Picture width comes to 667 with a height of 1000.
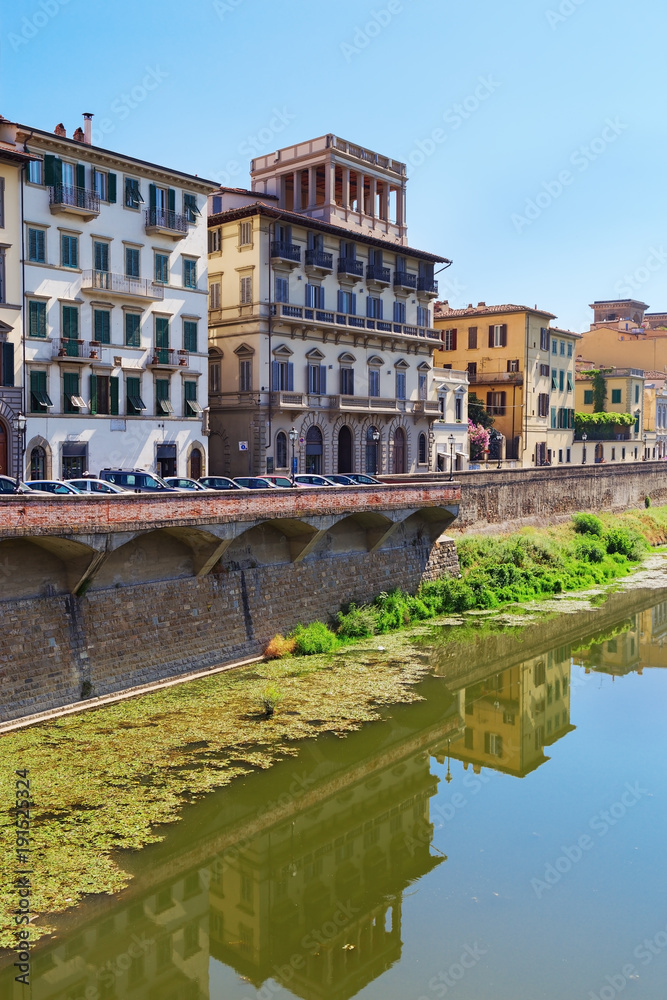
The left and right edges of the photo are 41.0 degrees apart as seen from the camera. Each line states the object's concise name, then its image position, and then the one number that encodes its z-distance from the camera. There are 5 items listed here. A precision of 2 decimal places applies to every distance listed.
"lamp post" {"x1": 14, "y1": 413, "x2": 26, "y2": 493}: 32.59
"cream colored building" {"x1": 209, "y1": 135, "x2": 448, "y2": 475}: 43.50
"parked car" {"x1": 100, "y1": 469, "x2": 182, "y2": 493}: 28.09
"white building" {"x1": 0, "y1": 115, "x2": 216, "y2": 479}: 33.41
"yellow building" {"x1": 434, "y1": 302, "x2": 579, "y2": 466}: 64.31
